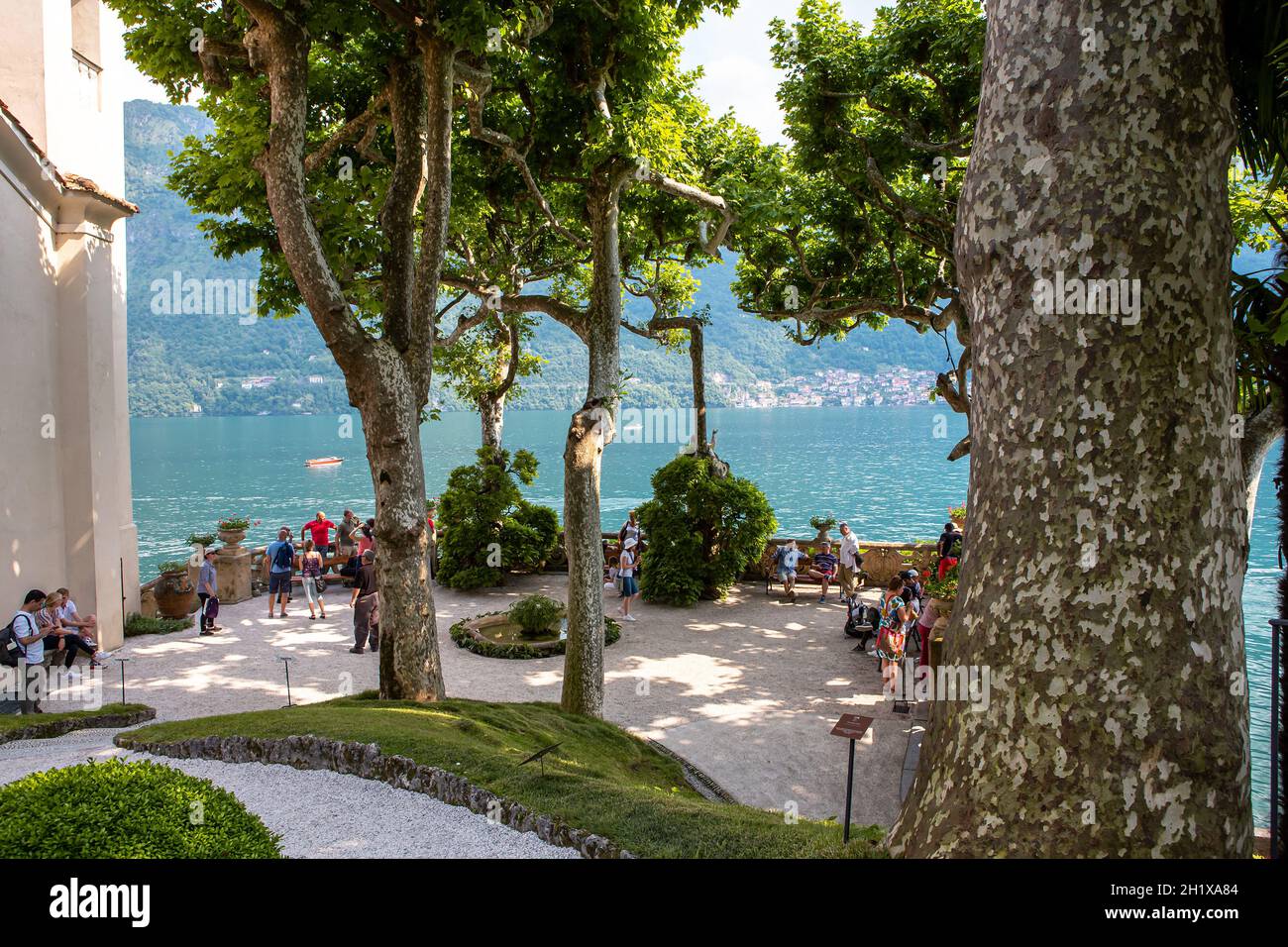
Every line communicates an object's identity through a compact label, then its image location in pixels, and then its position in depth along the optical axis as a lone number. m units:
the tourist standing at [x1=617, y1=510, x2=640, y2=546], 18.73
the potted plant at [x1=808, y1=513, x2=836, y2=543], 21.00
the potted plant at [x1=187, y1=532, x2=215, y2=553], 18.27
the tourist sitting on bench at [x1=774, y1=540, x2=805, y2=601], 19.59
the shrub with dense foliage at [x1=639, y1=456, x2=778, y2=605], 19.08
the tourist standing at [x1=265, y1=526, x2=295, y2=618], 16.95
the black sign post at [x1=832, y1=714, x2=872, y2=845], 5.61
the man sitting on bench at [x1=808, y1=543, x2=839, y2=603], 19.44
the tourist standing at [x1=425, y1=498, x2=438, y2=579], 20.62
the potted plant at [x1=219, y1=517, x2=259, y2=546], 18.42
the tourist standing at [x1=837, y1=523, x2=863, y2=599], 19.02
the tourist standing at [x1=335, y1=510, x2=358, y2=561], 20.22
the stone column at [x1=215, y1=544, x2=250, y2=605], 18.47
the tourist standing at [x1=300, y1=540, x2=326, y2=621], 17.52
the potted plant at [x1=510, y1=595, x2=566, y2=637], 15.86
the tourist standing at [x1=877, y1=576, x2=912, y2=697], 13.38
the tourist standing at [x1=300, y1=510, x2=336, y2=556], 19.77
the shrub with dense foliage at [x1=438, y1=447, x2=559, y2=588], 20.17
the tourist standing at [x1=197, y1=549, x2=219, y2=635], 15.83
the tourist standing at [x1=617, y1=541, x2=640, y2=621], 17.98
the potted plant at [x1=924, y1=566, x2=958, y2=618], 10.66
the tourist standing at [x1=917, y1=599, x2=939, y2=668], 11.12
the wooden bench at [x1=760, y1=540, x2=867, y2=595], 20.41
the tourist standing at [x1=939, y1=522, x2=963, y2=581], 14.98
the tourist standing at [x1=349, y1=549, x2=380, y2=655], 14.41
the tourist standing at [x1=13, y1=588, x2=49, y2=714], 10.27
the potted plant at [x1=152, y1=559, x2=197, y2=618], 16.75
